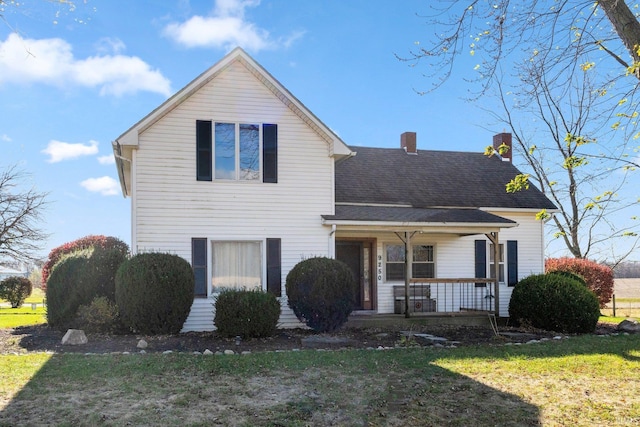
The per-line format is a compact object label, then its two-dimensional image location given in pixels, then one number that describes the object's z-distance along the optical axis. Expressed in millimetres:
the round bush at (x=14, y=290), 28266
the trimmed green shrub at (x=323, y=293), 12750
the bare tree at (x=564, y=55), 7188
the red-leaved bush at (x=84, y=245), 18891
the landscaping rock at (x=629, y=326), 14288
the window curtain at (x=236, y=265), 14117
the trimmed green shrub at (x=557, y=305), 14234
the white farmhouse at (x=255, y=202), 13781
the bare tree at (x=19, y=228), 29812
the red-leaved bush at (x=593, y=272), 21000
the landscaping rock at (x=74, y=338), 11148
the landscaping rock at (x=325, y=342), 11448
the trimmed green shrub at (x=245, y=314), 11906
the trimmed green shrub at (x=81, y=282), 13133
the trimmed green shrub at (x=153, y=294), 11977
